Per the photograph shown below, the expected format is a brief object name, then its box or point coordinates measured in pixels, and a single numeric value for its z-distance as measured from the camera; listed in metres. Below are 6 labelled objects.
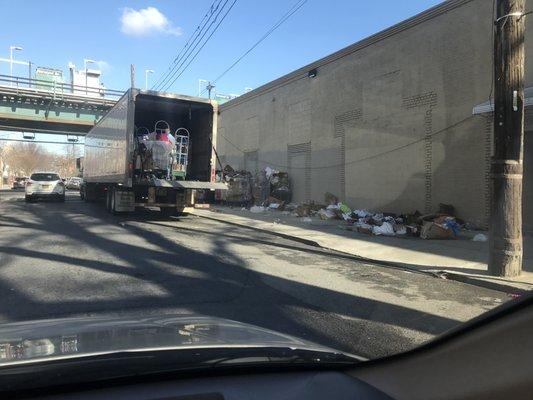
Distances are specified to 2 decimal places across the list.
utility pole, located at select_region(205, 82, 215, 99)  30.53
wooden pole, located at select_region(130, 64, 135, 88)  33.45
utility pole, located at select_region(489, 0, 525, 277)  8.89
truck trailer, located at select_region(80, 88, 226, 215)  16.45
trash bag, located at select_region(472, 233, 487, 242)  13.94
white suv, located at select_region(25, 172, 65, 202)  26.67
